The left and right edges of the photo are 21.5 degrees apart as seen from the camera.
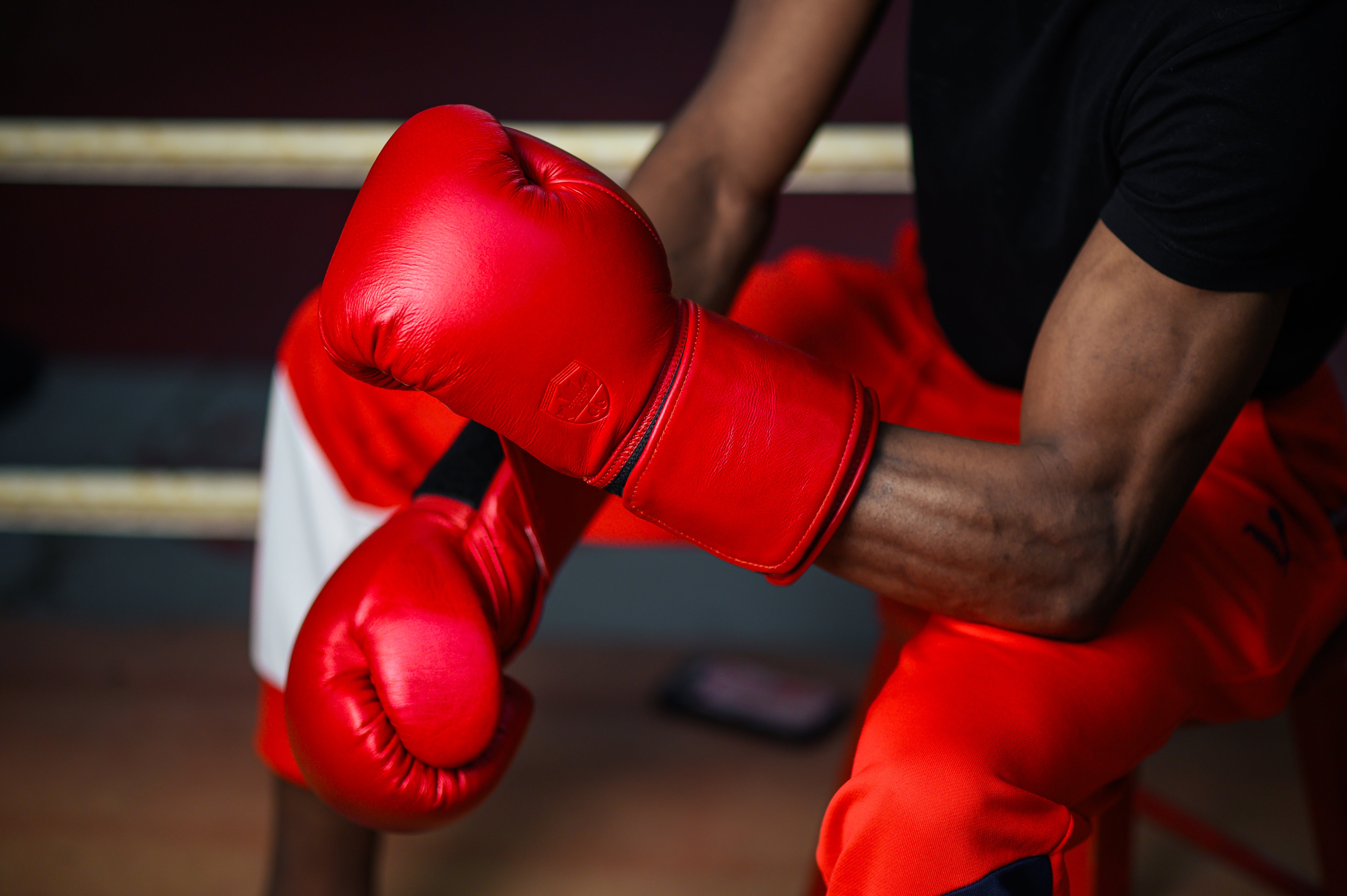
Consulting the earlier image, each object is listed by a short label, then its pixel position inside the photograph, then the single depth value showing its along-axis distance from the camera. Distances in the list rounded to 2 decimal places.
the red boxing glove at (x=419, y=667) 2.01
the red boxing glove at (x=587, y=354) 1.94
